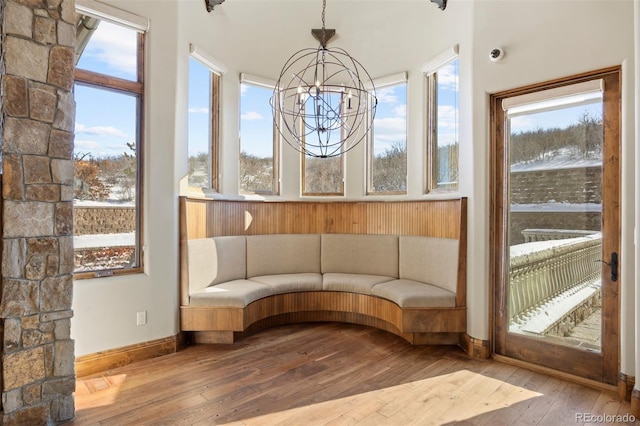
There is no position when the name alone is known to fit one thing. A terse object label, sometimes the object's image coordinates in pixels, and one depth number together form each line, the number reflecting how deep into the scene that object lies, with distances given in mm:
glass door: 2645
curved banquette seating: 3373
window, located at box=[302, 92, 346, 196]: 4809
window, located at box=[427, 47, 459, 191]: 3848
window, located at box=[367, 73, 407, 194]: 4426
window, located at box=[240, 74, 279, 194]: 4473
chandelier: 4660
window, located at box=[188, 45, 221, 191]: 3832
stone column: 2064
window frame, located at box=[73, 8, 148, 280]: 2895
